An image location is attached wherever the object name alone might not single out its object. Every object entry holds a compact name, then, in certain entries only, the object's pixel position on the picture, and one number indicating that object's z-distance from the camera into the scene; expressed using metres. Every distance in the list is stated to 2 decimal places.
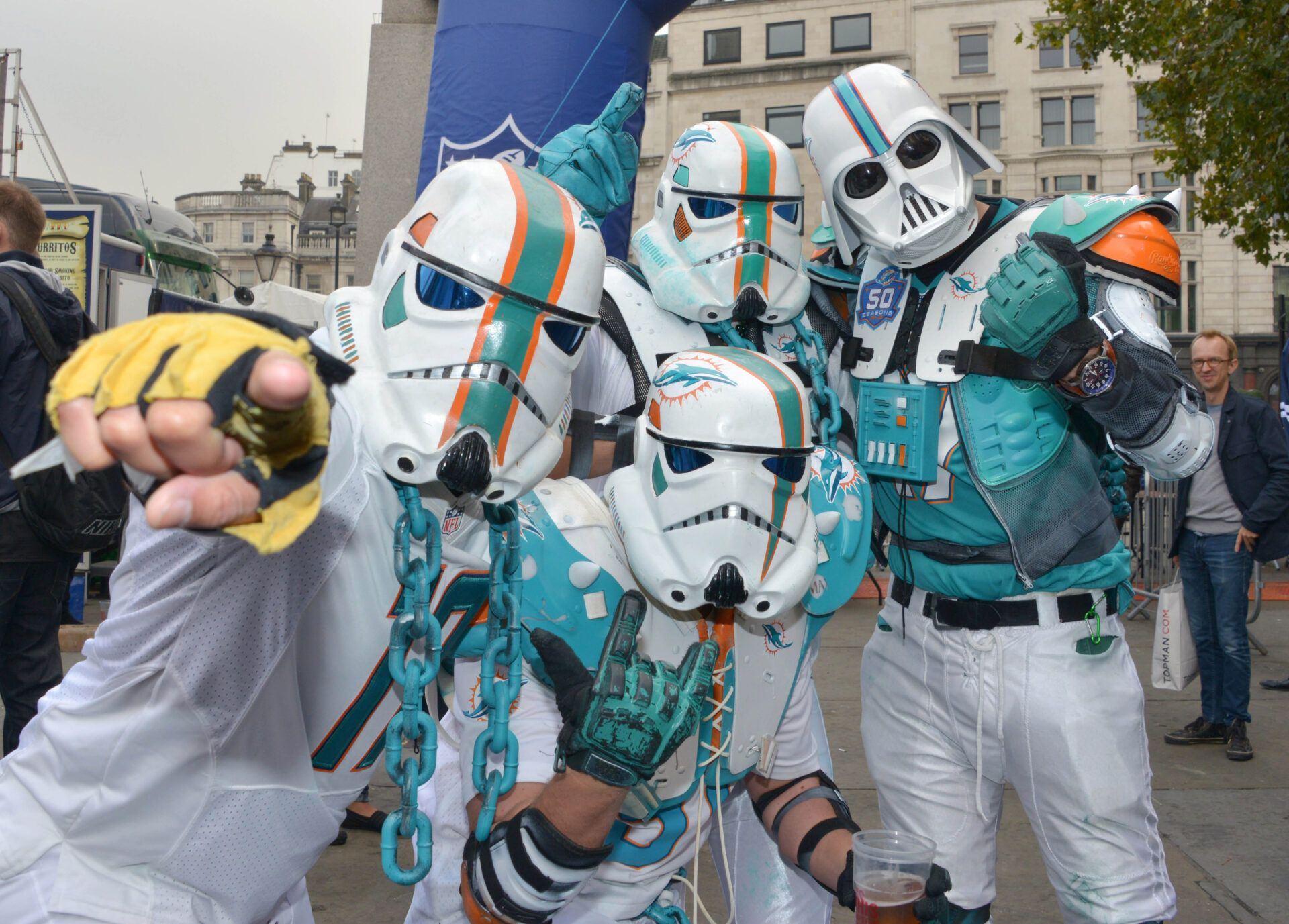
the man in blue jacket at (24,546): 3.22
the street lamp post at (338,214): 17.08
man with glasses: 4.91
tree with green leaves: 8.48
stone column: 5.18
